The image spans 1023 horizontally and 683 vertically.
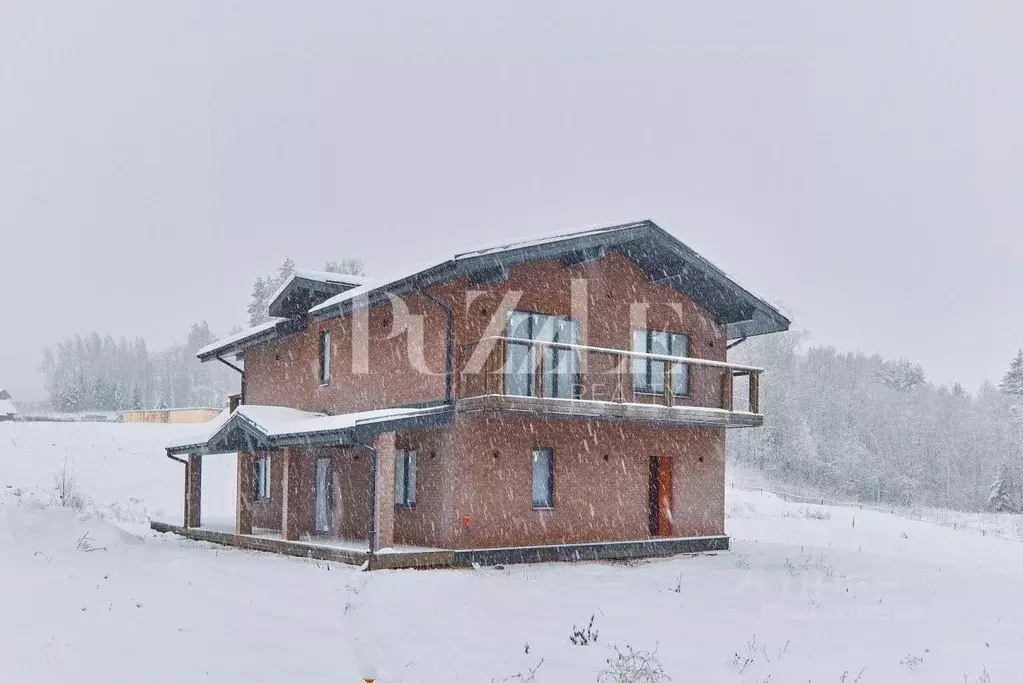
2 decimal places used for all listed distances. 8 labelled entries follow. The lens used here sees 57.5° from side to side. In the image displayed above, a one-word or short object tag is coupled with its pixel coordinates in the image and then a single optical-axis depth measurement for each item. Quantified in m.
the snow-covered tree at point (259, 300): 64.44
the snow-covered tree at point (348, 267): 60.62
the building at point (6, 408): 49.32
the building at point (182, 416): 46.38
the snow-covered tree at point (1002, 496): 58.59
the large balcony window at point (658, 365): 21.23
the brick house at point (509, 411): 17.86
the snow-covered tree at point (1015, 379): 80.69
